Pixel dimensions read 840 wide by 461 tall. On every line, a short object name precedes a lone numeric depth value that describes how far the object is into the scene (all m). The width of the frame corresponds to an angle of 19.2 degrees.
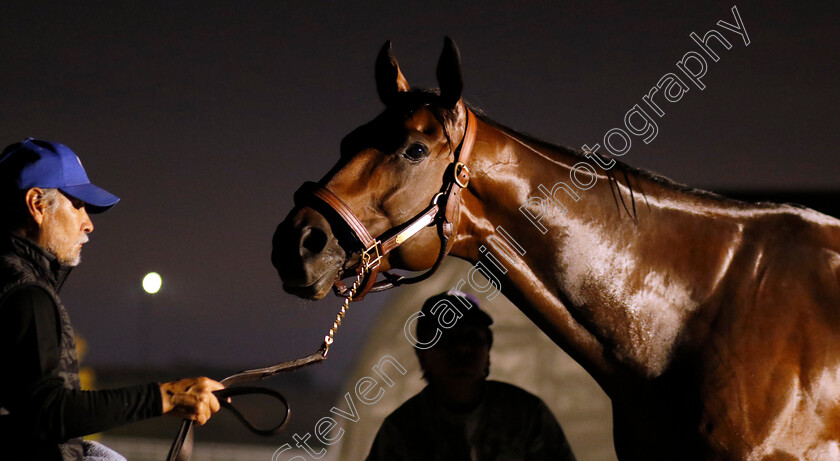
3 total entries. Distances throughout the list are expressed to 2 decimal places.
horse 6.00
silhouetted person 7.39
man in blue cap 5.73
